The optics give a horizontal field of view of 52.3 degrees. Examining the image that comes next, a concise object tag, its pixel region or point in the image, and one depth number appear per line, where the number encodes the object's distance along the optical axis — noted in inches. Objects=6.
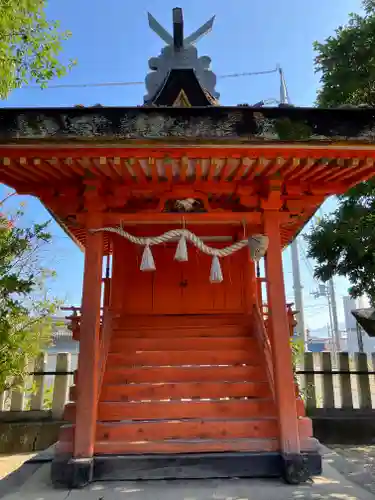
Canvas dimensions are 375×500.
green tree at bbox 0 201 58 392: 304.2
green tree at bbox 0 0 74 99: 258.5
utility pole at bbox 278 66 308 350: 1024.7
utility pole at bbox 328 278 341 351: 1358.3
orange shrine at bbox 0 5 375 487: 183.9
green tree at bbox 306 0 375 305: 320.2
